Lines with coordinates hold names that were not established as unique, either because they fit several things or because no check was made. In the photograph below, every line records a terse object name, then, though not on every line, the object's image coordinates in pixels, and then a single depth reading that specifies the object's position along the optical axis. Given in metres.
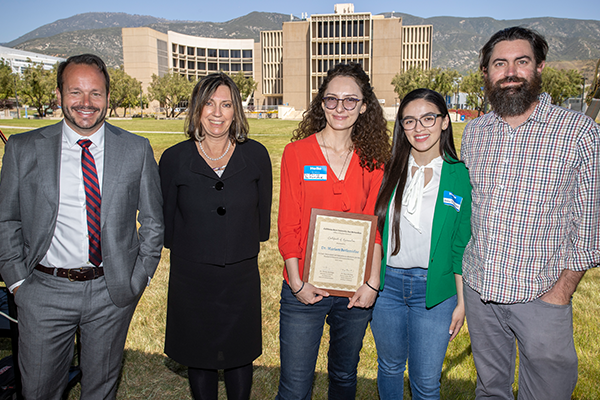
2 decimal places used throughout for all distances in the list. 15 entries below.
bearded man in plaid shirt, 2.35
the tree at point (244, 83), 76.61
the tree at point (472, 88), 57.25
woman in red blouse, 2.48
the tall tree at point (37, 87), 48.41
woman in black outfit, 2.71
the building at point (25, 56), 135.15
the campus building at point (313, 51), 82.88
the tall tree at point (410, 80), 60.12
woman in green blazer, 2.55
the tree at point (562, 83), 57.36
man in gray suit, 2.34
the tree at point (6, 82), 48.44
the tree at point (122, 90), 63.44
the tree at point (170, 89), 70.00
